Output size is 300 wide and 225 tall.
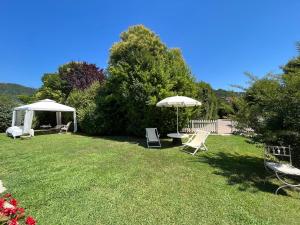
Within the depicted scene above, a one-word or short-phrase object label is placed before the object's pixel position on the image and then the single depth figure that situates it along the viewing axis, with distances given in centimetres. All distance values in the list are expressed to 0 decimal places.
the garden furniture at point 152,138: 1066
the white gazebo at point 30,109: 1497
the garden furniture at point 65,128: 1708
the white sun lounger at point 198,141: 914
